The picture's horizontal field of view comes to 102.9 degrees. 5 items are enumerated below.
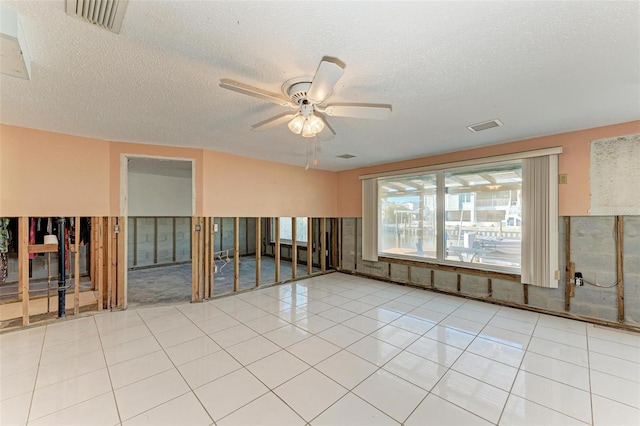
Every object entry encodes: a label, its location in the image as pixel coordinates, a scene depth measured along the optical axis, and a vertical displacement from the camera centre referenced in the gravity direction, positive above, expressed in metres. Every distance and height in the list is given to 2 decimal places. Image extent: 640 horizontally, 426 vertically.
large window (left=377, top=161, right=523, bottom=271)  4.05 -0.05
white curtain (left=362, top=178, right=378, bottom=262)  5.70 -0.14
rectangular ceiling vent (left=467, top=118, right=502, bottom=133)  3.11 +1.10
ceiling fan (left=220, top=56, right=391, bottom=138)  1.81 +0.86
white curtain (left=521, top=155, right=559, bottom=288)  3.56 -0.12
